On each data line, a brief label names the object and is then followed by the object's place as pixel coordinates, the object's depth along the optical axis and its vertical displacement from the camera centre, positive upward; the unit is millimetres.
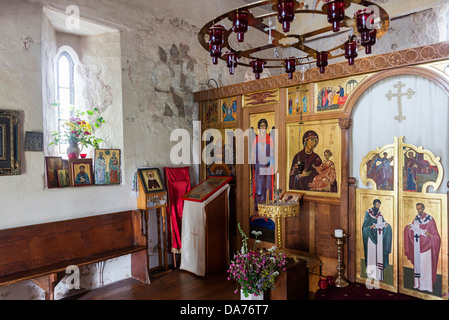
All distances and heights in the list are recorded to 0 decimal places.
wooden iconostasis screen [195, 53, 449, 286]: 4191 +128
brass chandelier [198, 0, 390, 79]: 2393 +1031
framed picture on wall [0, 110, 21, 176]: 4449 +198
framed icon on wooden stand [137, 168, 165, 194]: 5707 -409
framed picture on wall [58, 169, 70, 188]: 5102 -316
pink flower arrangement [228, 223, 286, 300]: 3830 -1336
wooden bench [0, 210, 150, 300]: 4332 -1292
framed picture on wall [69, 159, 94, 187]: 5215 -237
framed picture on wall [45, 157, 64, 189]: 4953 -173
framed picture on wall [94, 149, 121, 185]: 5547 -161
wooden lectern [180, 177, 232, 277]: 5570 -1243
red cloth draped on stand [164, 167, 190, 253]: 6223 -807
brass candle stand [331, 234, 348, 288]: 4695 -1601
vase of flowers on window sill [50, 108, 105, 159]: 5480 +390
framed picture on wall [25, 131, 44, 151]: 4684 +233
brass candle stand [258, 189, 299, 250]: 4758 -766
